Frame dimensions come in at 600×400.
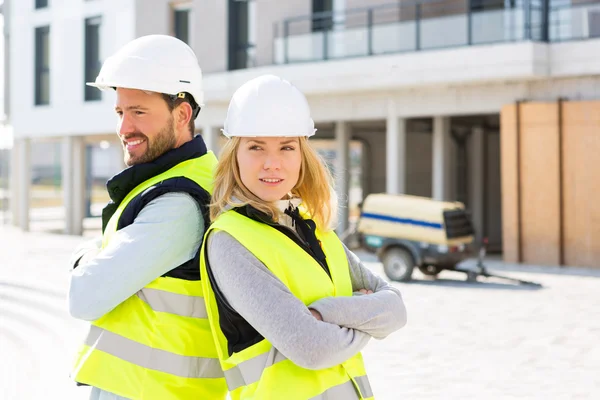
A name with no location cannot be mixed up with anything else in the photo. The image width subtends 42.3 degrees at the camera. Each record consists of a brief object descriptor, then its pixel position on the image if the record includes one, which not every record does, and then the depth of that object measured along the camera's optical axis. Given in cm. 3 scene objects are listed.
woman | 217
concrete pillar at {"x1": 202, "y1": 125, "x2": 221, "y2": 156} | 2295
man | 240
